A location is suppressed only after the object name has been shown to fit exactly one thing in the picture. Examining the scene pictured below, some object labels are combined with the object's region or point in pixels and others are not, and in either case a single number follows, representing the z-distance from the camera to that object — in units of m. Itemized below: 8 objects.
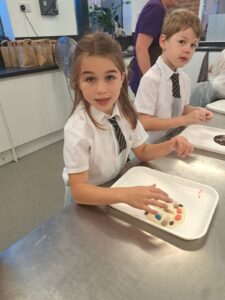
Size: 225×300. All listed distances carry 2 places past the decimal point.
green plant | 3.00
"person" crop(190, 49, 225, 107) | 1.49
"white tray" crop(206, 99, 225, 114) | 1.19
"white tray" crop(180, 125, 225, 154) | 0.81
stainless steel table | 0.39
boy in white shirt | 0.97
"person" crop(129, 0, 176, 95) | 1.39
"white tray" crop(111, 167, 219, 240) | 0.50
